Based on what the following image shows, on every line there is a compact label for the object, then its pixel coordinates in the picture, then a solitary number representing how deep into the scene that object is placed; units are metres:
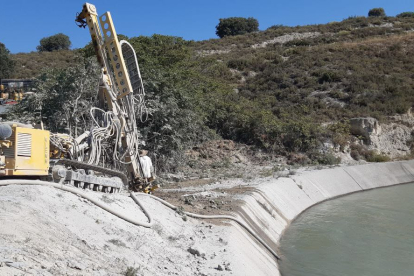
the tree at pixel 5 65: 50.47
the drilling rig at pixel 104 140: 8.77
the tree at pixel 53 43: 80.19
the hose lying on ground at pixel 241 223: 11.57
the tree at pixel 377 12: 95.56
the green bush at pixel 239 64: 55.28
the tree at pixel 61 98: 18.05
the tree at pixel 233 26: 94.62
